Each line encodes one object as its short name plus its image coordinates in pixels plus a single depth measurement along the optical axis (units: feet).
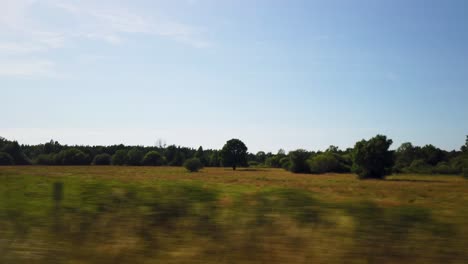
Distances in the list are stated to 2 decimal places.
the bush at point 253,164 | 458.09
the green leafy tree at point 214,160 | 380.58
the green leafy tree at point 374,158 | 219.20
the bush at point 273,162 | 422.37
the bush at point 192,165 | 266.57
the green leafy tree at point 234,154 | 344.69
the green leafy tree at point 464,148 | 209.02
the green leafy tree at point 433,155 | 331.77
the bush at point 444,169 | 240.16
